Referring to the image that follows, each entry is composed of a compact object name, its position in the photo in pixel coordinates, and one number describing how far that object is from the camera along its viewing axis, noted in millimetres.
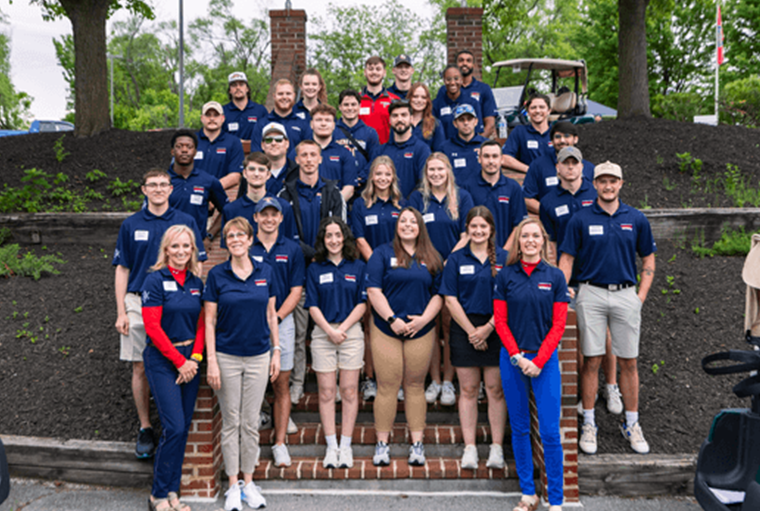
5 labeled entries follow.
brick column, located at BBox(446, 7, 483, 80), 11883
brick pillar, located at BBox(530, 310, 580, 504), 4512
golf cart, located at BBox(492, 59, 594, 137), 15242
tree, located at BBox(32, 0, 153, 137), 11680
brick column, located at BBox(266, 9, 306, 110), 12312
